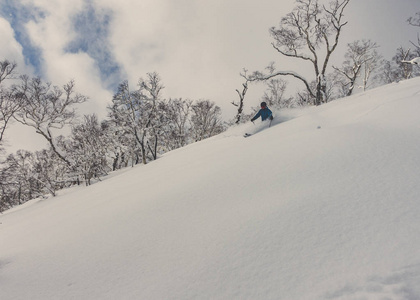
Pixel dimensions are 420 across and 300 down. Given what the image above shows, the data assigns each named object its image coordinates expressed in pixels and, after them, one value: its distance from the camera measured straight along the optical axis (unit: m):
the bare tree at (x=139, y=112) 18.09
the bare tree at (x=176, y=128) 26.52
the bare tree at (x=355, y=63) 18.34
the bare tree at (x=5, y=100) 14.16
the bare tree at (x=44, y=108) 16.20
